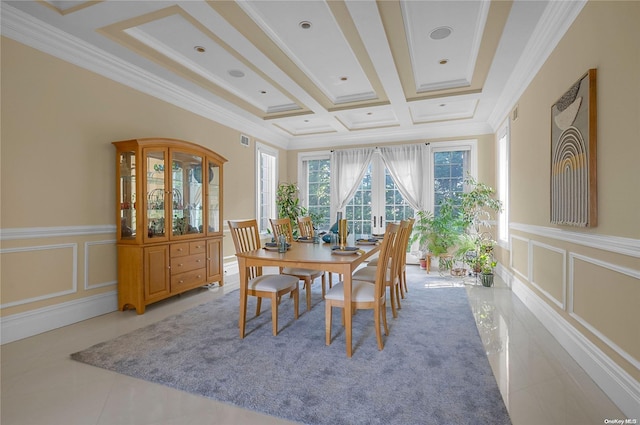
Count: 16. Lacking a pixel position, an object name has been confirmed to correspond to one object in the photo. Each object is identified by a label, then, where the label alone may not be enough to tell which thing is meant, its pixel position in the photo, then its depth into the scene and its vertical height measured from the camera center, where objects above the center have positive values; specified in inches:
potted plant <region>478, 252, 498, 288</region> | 184.9 -34.0
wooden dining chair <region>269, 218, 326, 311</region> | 138.3 -26.6
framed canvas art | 85.9 +17.1
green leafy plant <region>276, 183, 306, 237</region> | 268.6 +7.4
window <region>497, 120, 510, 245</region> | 195.9 +20.6
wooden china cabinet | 137.1 -3.0
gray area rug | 71.0 -44.3
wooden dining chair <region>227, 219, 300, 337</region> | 111.0 -26.3
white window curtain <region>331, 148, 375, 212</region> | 270.2 +35.4
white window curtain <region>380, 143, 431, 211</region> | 252.5 +34.0
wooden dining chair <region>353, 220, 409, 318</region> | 125.9 -25.4
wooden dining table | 96.3 -15.8
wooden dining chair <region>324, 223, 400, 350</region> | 100.7 -27.4
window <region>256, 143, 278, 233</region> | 253.7 +25.2
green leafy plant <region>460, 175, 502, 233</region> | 212.1 +4.6
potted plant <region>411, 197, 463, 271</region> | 223.1 -15.5
